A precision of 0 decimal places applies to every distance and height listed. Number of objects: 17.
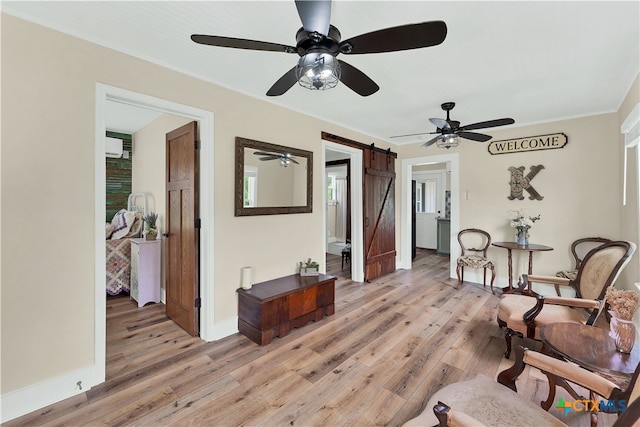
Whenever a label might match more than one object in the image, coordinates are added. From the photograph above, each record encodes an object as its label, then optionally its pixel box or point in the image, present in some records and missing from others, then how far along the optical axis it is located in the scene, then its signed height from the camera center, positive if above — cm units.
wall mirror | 290 +38
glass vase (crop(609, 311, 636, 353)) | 155 -71
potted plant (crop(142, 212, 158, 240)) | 378 -24
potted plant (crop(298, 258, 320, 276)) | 344 -74
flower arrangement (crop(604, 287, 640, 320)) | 153 -52
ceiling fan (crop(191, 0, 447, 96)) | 130 +92
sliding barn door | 477 -4
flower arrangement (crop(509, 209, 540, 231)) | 398 -14
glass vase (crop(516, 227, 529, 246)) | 398 -37
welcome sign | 390 +103
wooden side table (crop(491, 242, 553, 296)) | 371 -51
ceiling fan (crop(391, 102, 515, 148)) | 305 +96
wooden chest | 265 -100
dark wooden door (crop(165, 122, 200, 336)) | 278 -22
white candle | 288 -73
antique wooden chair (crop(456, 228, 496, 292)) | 434 -69
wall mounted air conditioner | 440 +104
